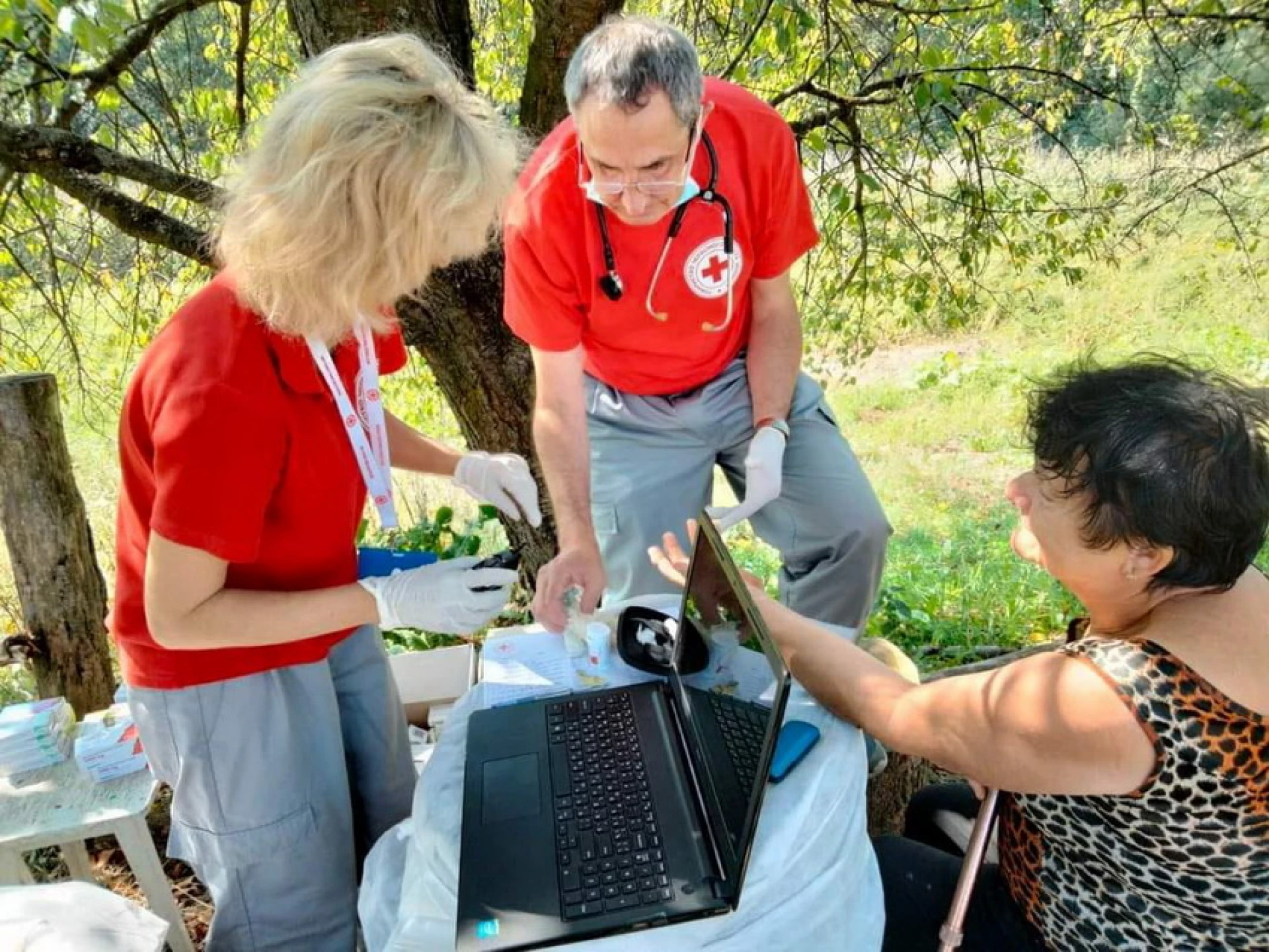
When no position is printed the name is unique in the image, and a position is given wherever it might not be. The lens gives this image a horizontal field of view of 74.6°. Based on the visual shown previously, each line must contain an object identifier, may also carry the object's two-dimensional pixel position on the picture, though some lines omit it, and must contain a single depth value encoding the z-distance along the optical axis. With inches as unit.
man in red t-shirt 73.7
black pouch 59.5
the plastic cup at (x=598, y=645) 64.1
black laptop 42.6
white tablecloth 42.5
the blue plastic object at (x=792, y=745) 48.6
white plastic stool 72.9
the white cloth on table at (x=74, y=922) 47.1
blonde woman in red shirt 48.8
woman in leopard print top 42.8
